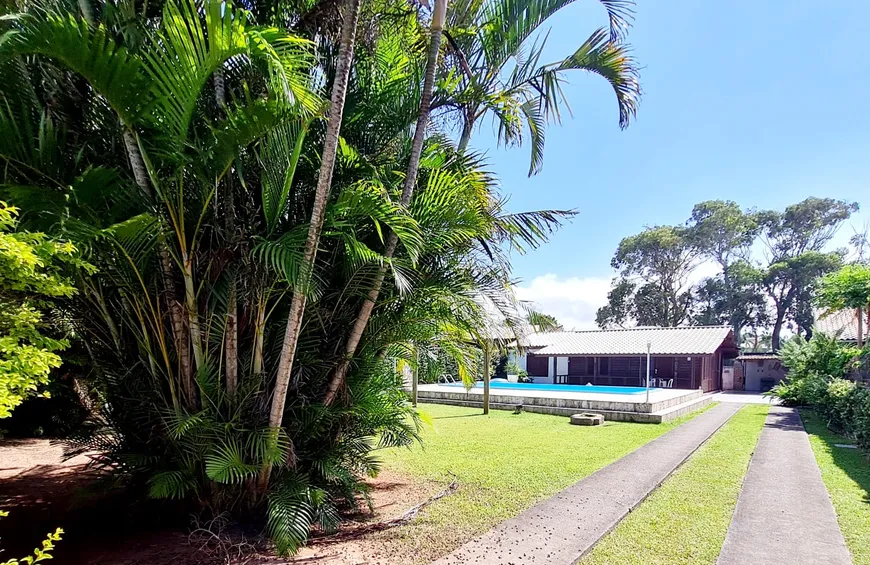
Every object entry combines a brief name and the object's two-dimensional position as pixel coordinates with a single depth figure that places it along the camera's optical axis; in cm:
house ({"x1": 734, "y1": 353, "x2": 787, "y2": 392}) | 2709
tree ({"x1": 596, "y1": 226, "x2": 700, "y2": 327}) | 3762
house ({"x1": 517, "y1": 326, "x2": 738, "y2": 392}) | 2316
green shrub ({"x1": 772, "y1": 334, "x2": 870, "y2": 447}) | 970
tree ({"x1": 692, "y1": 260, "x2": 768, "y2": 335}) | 3597
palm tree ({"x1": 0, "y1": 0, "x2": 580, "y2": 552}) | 302
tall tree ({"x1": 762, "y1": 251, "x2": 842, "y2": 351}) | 3234
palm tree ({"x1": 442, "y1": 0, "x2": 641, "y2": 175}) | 505
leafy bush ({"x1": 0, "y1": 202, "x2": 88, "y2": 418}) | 222
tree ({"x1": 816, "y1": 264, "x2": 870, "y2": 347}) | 1125
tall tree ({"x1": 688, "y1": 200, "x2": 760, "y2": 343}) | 3662
